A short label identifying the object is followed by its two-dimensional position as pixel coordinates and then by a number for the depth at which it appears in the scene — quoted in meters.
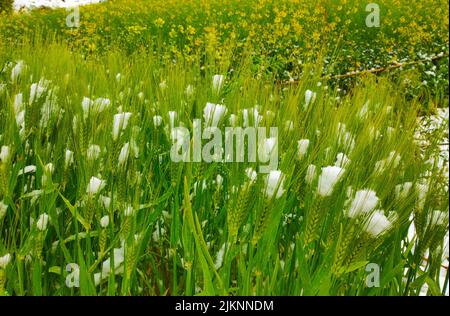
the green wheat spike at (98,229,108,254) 0.87
